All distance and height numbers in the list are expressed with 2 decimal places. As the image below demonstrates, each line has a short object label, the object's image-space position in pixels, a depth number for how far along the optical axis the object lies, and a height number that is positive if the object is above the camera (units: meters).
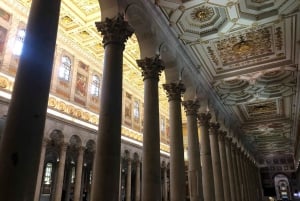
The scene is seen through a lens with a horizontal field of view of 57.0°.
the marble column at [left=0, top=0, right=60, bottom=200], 3.15 +0.99
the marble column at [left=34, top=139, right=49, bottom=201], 12.51 +0.97
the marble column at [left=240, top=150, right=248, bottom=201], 21.15 +0.99
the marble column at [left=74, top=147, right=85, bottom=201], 14.71 +0.95
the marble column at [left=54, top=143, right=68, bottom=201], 13.76 +0.89
